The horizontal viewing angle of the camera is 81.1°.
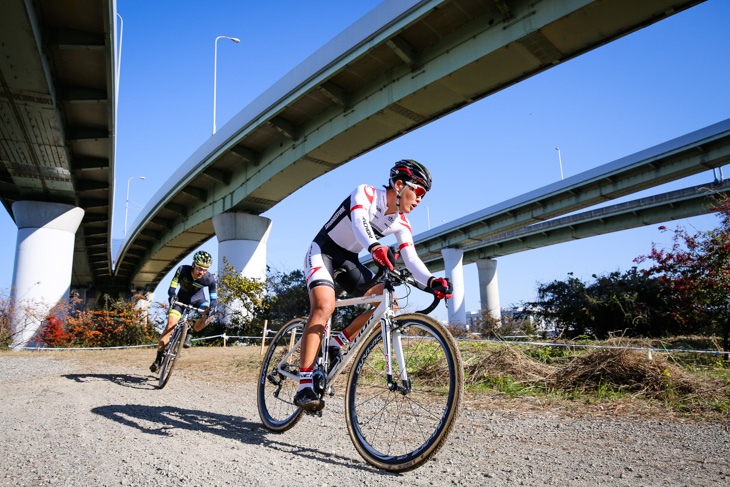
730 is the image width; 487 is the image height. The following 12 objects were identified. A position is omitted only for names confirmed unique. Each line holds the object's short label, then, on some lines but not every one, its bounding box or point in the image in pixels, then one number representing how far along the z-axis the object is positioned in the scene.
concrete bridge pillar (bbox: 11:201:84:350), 17.83
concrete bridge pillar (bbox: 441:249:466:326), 35.19
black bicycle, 6.87
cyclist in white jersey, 3.41
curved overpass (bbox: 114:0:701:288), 11.00
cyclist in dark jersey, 7.36
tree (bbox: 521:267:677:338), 16.08
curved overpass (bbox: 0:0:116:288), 10.98
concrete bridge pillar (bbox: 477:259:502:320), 39.31
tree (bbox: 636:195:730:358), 9.05
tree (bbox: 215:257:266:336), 19.73
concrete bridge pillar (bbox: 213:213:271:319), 21.92
